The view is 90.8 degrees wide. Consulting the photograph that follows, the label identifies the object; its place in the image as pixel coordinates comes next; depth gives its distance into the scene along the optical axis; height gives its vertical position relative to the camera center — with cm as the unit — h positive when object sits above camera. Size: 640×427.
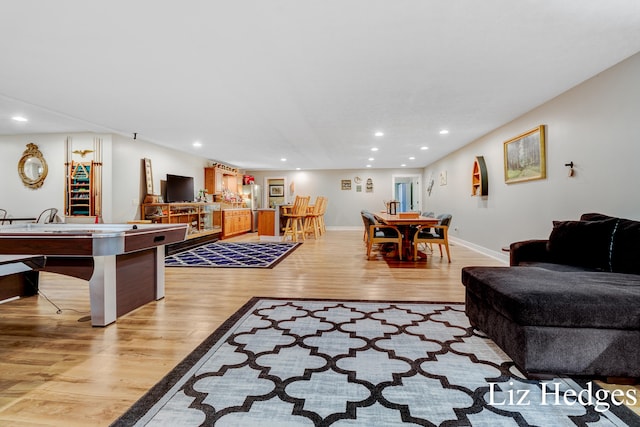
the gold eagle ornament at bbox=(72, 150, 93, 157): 575 +113
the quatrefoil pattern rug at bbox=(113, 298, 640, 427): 136 -88
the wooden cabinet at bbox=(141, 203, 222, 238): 649 -3
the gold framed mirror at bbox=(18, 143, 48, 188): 589 +88
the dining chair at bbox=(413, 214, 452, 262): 518 -40
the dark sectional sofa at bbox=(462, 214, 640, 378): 156 -56
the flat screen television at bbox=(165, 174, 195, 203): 708 +58
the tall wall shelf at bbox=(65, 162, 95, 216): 573 +43
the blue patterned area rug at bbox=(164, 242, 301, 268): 499 -77
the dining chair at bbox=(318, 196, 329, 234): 998 -23
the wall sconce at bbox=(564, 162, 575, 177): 361 +51
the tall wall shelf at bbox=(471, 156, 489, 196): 590 +67
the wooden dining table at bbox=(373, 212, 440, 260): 501 -17
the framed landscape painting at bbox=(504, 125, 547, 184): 418 +80
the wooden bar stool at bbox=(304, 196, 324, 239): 904 -18
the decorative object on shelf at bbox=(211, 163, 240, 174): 913 +141
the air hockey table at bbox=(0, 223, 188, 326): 231 -34
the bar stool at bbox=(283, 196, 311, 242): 793 -8
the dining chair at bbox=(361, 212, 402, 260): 530 -36
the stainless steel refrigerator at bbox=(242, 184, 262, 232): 1090 +53
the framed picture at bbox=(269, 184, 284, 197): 1205 +87
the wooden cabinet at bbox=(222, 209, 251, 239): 871 -25
